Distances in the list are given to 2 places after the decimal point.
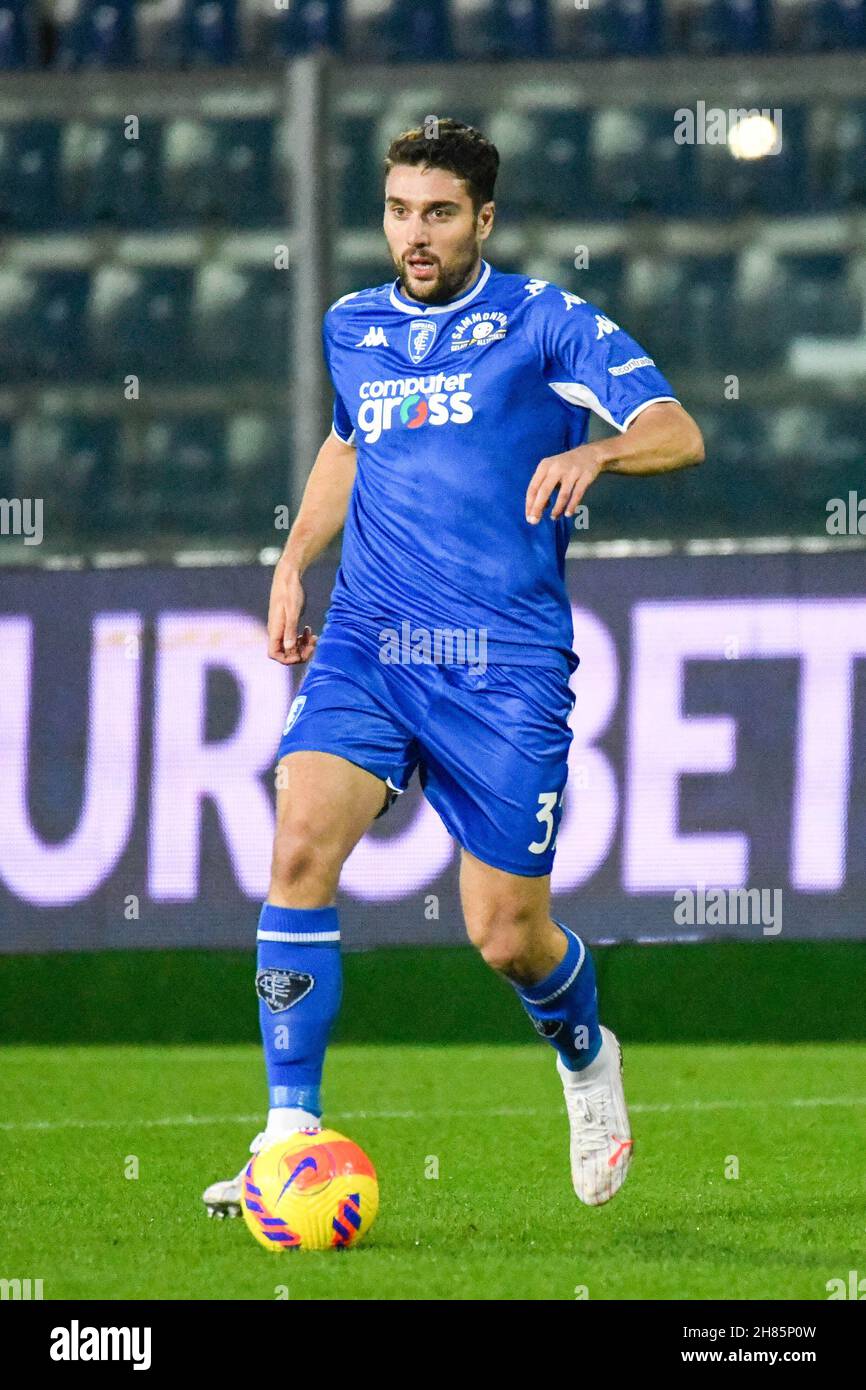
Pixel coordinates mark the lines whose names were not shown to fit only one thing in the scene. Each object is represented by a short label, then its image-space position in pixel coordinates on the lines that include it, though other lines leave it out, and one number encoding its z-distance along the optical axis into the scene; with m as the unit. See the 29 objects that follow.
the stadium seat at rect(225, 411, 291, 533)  10.73
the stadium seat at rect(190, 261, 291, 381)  11.27
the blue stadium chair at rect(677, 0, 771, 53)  11.49
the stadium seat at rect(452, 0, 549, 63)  11.66
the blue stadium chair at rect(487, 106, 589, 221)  11.17
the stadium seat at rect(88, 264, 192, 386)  11.24
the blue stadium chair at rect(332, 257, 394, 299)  10.84
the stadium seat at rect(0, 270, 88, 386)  10.99
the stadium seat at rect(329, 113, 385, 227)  11.38
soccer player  4.81
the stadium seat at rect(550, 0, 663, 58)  11.56
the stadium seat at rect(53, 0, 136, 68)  11.87
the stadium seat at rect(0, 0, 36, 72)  11.70
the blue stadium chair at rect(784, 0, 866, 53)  11.50
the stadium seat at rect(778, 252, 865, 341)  11.09
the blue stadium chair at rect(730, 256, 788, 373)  10.95
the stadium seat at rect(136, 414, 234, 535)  10.77
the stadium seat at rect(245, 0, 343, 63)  11.92
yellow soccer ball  4.50
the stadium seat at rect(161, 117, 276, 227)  11.33
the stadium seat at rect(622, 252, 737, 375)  10.88
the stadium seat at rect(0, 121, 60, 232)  11.26
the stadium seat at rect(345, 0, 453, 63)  11.83
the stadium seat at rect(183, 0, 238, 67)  11.86
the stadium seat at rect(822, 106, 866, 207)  11.13
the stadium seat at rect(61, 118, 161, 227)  11.35
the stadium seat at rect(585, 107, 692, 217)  11.14
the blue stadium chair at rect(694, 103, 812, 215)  11.13
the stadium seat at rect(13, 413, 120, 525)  11.05
